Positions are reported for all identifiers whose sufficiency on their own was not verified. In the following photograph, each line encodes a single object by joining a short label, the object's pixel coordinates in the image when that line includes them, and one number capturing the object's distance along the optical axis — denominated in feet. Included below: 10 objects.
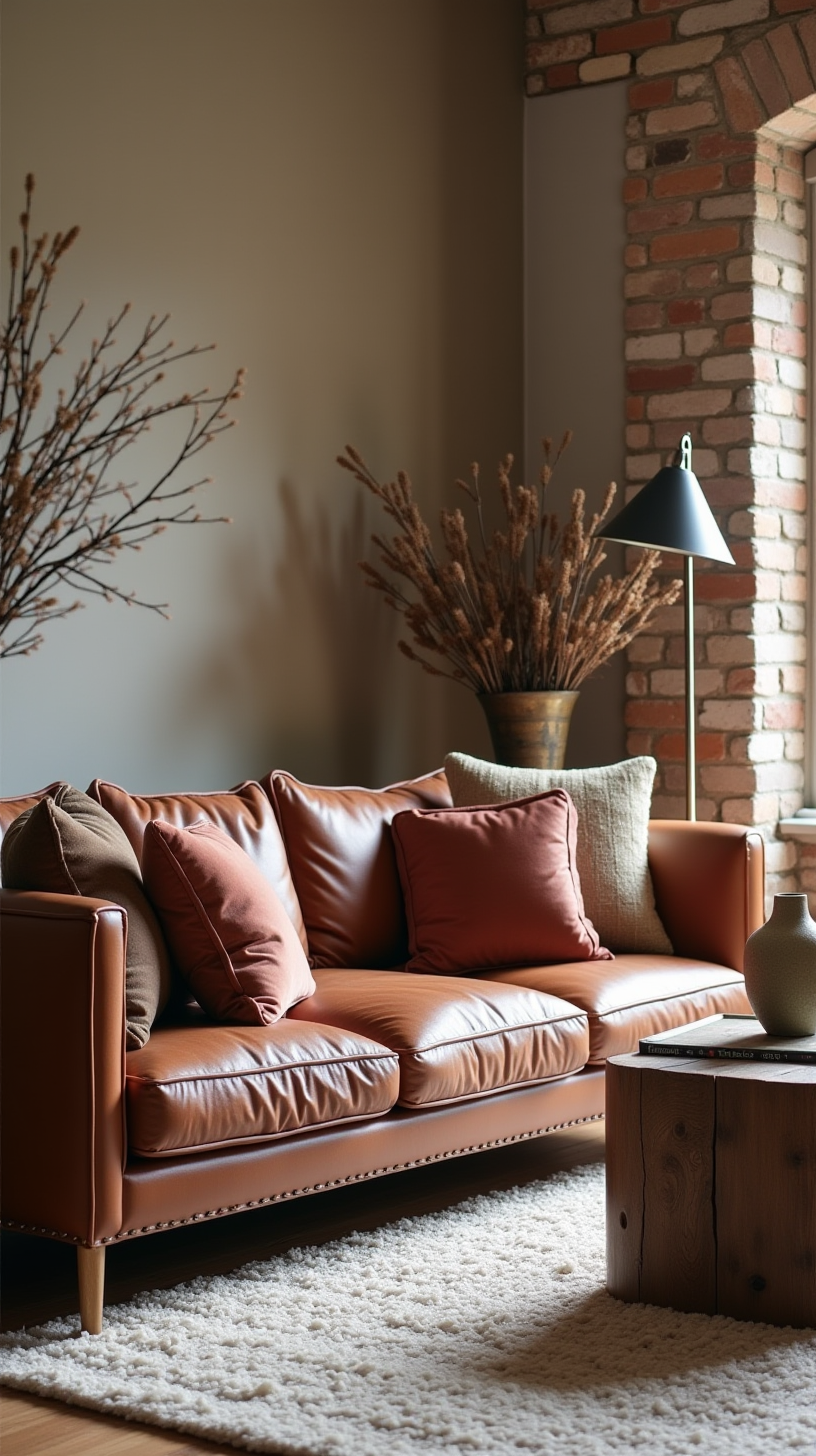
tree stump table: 9.37
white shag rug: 8.00
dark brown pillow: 10.36
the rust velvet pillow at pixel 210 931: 10.96
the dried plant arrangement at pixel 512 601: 16.24
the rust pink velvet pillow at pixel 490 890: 13.33
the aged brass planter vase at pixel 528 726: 16.35
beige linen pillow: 14.35
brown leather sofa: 9.49
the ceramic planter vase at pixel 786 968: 10.30
